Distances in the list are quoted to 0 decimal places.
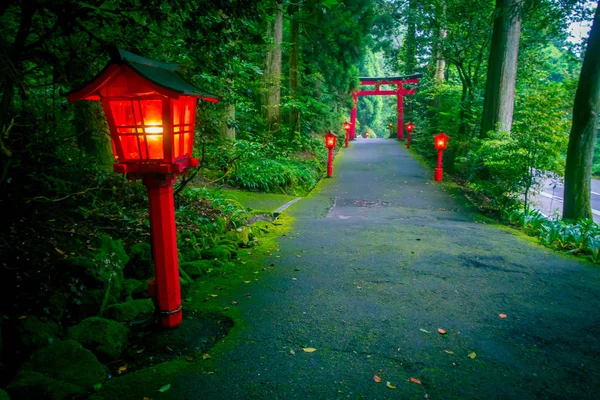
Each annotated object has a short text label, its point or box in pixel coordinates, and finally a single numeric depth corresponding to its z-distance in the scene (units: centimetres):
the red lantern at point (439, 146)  1425
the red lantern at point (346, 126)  2654
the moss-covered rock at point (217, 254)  501
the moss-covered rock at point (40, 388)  219
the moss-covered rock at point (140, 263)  420
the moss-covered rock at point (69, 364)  245
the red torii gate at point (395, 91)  3093
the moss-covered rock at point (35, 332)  270
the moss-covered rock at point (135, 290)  376
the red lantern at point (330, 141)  1452
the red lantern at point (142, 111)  266
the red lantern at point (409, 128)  2665
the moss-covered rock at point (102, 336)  278
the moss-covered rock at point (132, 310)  331
